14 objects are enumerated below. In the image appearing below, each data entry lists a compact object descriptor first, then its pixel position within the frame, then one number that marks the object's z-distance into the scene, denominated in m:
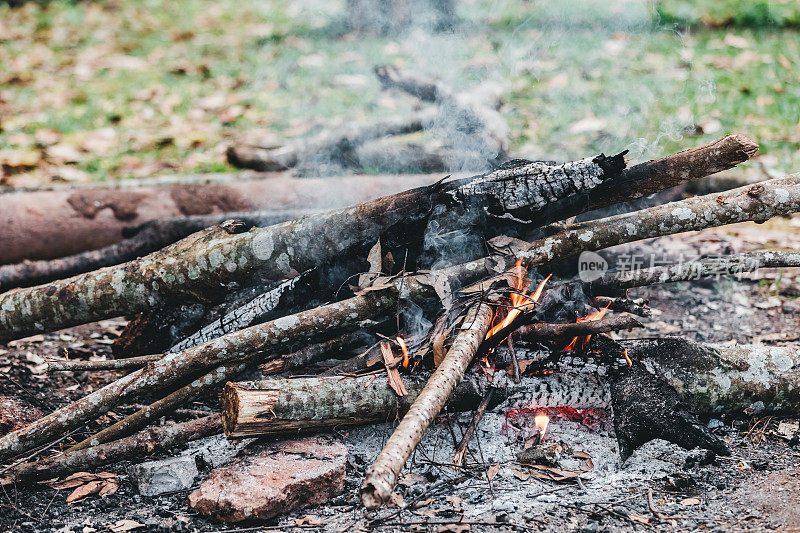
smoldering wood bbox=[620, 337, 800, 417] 2.87
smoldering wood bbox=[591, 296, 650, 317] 2.87
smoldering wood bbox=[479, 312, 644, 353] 2.67
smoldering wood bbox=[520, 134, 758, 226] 2.63
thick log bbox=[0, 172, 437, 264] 4.41
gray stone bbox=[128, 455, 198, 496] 2.60
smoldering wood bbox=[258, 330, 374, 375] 2.95
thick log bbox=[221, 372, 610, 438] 2.55
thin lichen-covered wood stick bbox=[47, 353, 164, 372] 2.96
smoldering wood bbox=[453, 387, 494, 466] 2.63
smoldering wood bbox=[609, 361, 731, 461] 2.66
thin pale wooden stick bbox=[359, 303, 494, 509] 1.86
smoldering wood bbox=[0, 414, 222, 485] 2.67
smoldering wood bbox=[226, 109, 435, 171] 5.43
